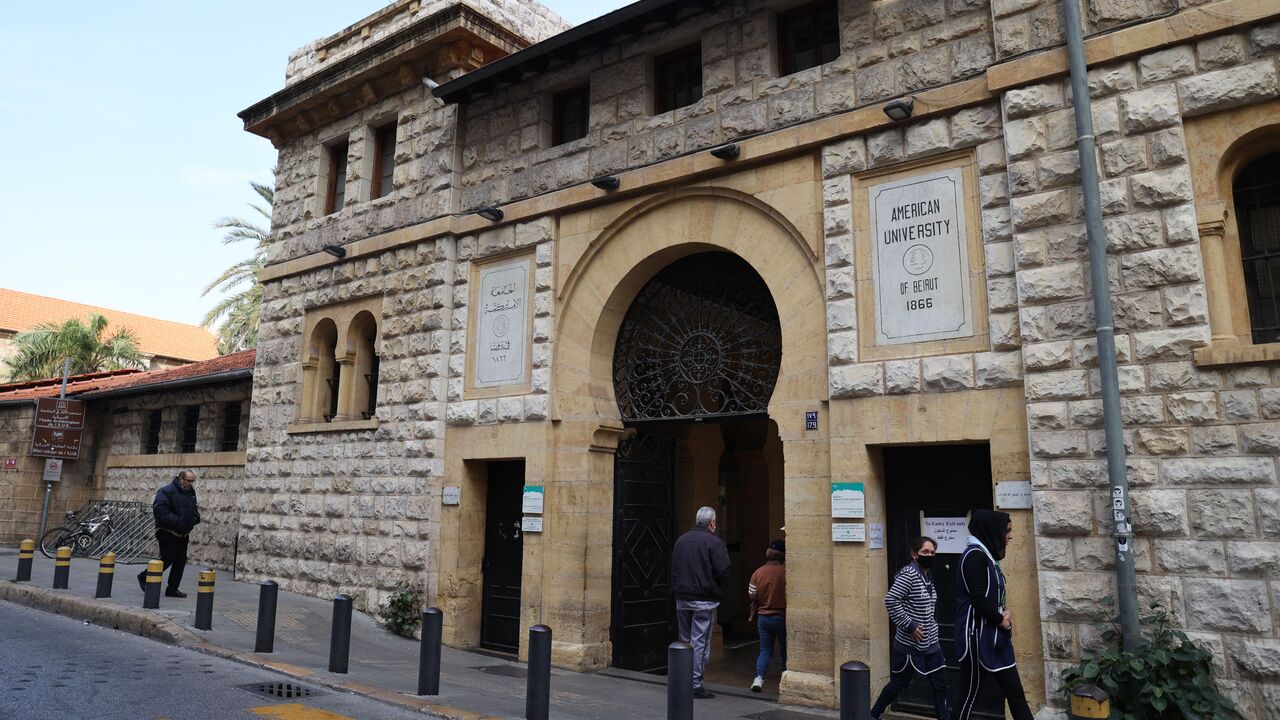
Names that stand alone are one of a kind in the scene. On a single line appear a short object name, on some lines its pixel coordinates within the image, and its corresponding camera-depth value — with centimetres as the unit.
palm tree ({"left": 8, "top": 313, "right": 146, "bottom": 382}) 3328
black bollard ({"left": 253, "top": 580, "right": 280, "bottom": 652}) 962
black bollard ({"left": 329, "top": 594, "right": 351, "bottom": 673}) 890
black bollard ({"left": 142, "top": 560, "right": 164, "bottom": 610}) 1110
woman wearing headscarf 664
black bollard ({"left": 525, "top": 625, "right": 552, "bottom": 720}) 721
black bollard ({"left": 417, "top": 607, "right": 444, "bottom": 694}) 809
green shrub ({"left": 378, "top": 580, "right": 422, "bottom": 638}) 1202
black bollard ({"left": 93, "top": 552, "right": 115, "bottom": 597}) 1197
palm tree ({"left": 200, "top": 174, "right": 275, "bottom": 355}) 3070
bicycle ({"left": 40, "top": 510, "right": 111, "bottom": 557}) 1861
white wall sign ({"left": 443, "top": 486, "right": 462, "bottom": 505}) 1218
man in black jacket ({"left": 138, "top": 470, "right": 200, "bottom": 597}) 1220
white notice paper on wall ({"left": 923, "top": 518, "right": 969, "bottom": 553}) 850
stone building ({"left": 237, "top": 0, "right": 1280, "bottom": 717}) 723
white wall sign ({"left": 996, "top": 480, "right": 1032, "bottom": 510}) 775
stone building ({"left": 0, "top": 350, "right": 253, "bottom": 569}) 1711
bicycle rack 1795
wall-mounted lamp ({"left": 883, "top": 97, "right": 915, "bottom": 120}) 882
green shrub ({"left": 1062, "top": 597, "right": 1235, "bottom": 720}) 643
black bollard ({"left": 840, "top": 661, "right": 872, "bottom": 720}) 579
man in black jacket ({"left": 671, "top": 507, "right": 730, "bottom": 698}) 938
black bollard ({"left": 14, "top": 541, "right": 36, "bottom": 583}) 1368
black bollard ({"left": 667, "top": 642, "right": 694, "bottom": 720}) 638
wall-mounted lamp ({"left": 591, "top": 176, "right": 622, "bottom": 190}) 1102
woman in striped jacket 714
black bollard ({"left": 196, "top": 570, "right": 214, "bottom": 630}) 1031
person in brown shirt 1021
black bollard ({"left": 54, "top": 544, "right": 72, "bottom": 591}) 1285
